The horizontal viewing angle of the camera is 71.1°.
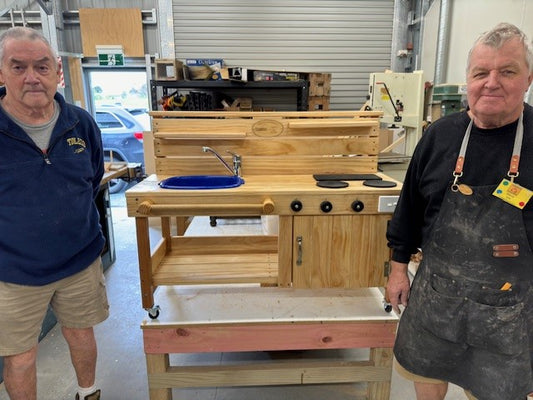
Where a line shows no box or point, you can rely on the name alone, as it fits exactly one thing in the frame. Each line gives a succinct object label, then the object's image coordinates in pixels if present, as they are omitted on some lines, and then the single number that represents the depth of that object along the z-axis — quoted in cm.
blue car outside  596
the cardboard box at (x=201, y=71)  466
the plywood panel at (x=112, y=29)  512
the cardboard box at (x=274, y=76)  464
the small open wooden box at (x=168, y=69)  455
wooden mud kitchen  164
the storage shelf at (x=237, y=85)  452
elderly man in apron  113
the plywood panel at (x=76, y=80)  535
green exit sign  524
